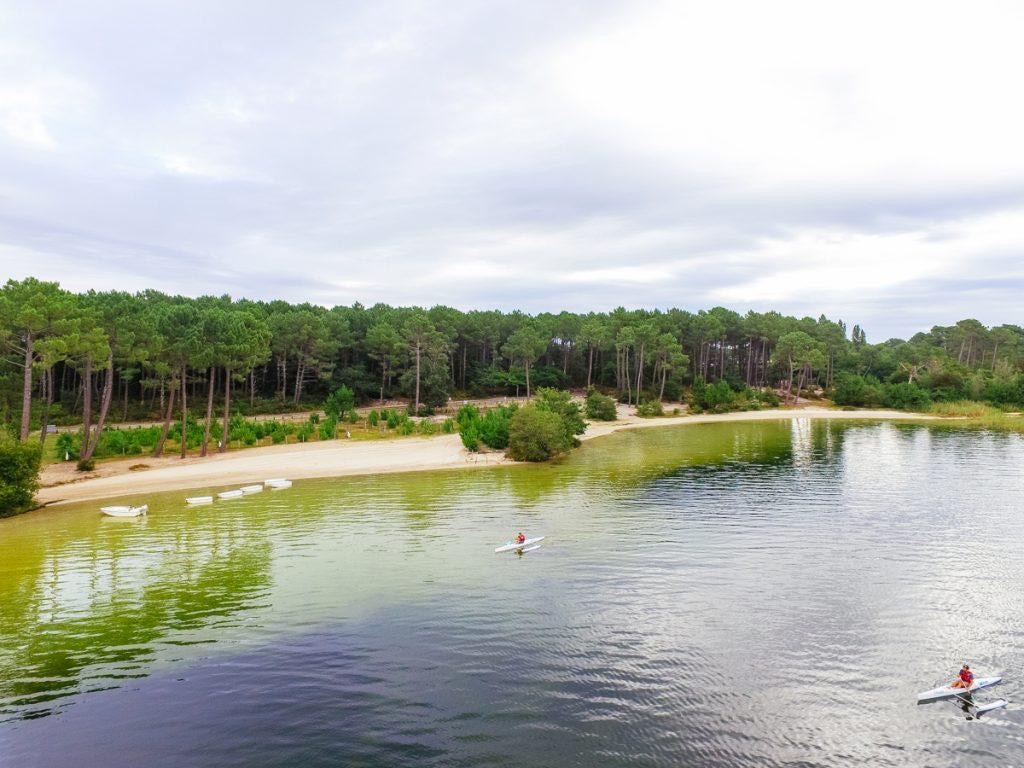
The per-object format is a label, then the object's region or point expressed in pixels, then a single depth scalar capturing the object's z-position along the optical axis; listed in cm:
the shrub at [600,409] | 9438
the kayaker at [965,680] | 1521
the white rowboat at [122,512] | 3678
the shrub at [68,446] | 5305
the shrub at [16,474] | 3609
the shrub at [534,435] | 5744
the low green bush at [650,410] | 10075
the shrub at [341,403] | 7850
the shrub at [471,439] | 6006
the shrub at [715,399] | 10706
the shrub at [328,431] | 6594
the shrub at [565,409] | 6712
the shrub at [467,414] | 7319
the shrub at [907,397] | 10619
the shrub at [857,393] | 11200
